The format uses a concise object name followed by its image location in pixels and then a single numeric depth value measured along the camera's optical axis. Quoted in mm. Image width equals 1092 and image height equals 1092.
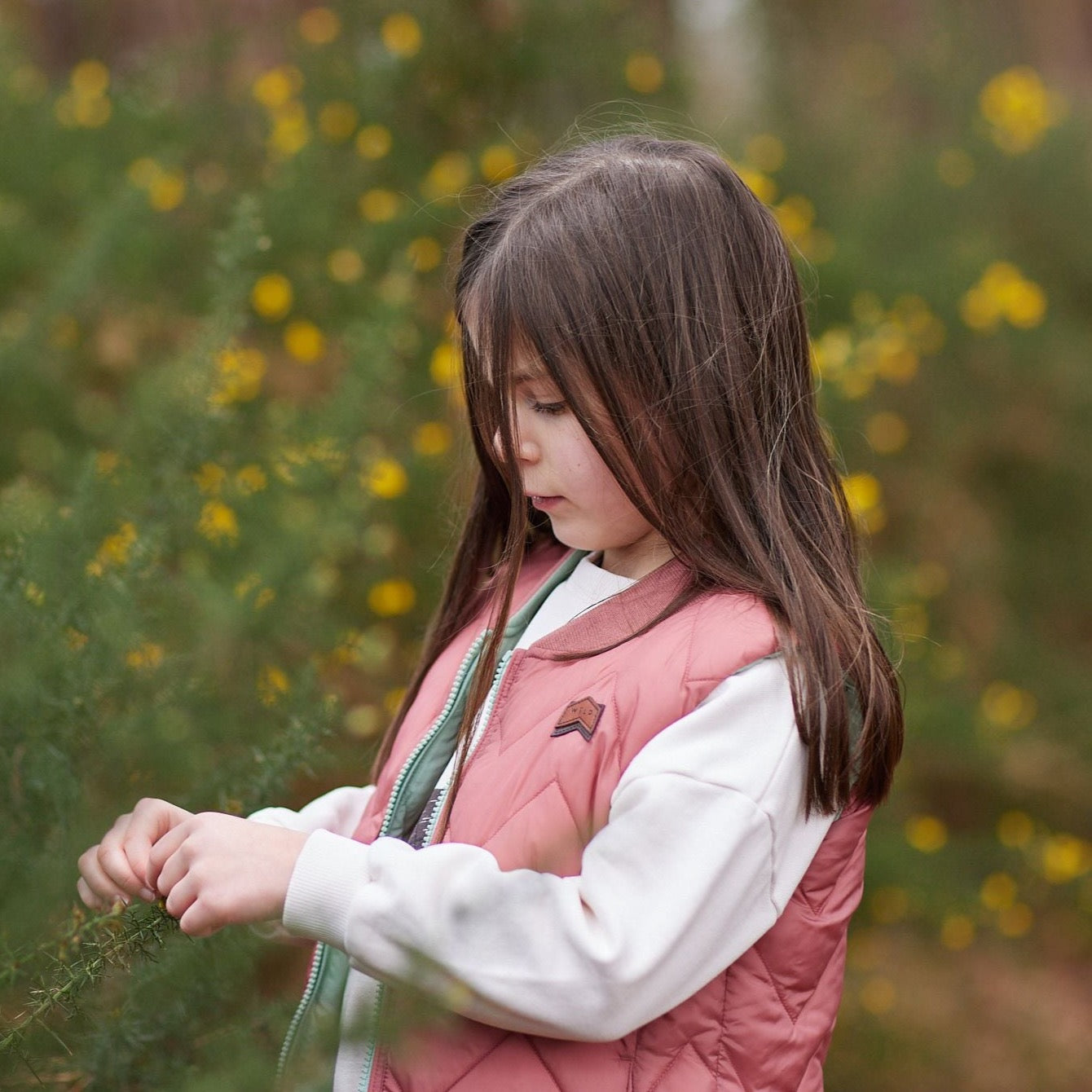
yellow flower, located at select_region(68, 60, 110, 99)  3182
